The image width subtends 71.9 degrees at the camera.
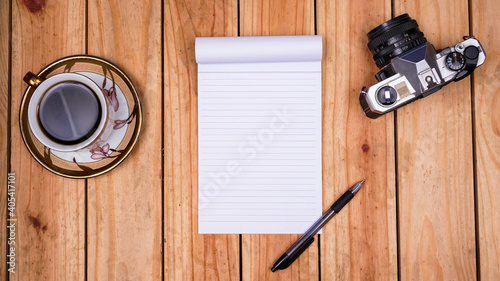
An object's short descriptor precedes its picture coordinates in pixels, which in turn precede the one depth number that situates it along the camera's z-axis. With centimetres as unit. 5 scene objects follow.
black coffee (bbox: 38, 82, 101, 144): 52
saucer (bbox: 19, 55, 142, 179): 58
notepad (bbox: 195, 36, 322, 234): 60
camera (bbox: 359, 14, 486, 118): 54
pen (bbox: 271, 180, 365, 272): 59
